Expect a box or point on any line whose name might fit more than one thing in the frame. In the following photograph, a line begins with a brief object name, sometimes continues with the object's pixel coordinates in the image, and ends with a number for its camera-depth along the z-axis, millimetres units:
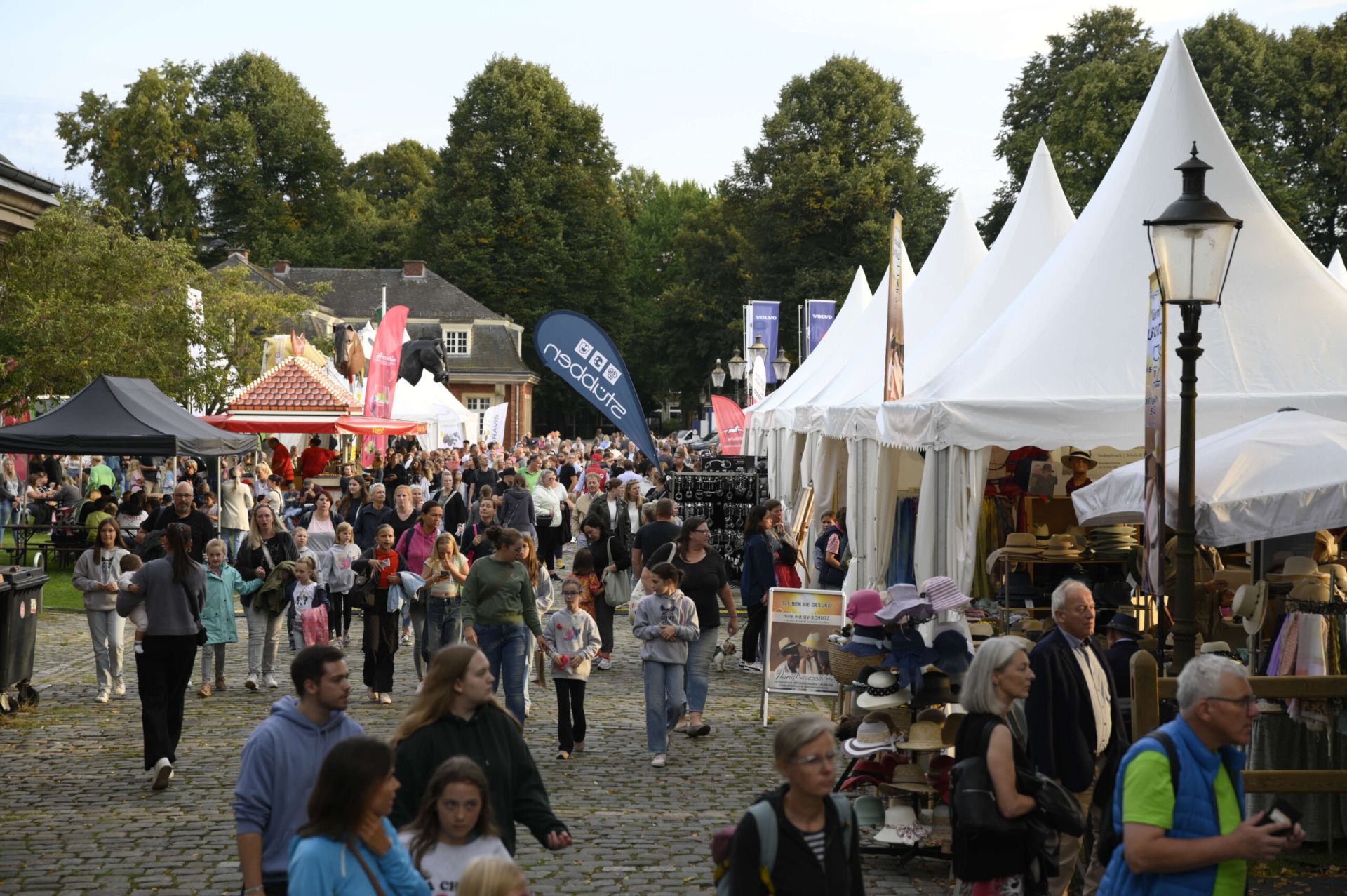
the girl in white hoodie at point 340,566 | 15344
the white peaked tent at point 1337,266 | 23219
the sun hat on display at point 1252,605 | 8695
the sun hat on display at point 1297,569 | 8469
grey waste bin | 11578
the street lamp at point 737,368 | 37094
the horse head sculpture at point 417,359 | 41969
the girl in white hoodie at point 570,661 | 10719
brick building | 71812
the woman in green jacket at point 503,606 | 10594
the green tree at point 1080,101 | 45625
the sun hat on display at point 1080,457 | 13344
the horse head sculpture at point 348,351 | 36094
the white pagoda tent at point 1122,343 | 11266
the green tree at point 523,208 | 69188
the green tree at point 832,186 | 58031
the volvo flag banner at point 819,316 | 36250
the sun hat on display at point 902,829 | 7906
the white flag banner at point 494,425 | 43659
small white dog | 15102
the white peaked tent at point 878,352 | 16859
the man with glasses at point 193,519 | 15617
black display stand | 20688
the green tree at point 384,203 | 78562
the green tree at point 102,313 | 26109
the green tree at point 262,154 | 70938
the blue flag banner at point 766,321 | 38406
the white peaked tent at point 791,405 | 23062
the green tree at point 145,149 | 64000
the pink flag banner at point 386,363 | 30859
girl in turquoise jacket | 12898
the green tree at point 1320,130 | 45562
